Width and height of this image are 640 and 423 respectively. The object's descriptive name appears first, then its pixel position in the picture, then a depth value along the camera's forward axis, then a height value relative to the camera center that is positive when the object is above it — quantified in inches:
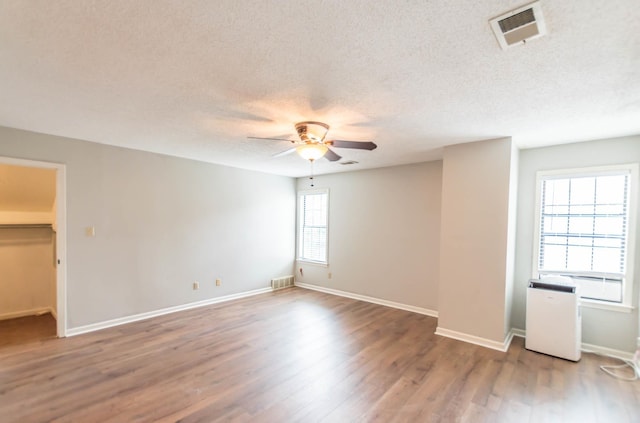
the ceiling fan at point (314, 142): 113.1 +25.2
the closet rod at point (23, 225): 175.7 -16.7
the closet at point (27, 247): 170.6 -30.9
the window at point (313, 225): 252.1 -18.0
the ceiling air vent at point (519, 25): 55.7 +38.1
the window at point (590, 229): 132.7 -8.5
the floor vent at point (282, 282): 249.8 -69.1
